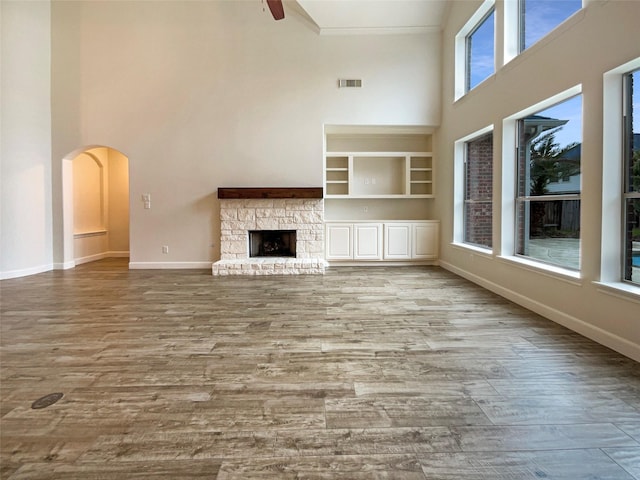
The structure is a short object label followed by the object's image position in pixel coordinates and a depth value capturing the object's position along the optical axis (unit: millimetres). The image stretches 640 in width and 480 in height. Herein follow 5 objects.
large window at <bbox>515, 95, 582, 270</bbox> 3414
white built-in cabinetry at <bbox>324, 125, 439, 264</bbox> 6629
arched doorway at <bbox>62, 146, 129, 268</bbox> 6582
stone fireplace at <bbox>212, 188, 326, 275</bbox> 6172
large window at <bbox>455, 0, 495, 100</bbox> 5025
